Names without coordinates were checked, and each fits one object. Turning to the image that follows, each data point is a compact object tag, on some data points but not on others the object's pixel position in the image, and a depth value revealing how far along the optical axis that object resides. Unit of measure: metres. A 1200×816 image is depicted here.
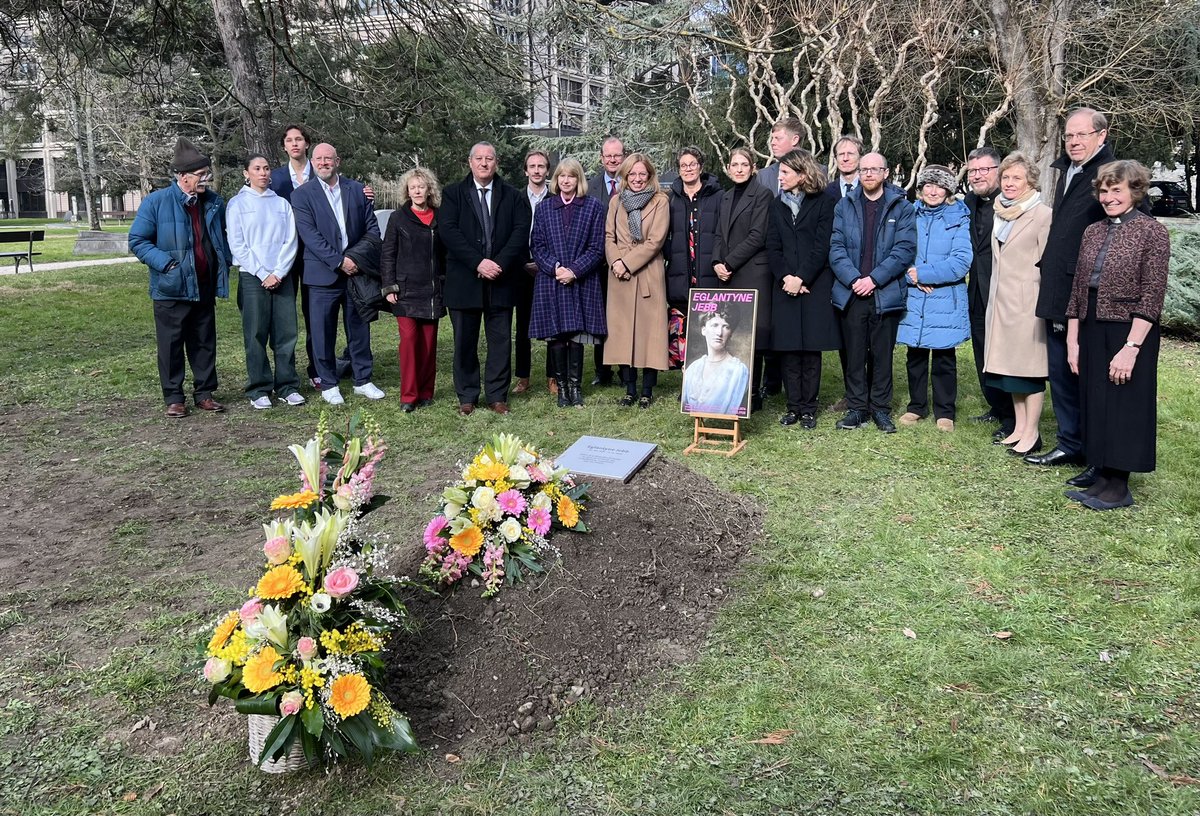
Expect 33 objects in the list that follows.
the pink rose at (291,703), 2.83
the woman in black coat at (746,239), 7.30
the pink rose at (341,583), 2.89
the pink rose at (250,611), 2.92
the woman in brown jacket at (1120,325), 5.11
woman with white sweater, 7.86
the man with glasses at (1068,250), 5.72
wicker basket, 3.03
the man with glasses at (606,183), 8.31
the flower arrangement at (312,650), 2.85
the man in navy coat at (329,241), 8.11
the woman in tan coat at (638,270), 7.68
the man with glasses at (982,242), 6.92
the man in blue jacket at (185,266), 7.50
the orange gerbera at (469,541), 3.82
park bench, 18.09
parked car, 31.75
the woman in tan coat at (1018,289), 6.35
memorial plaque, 4.74
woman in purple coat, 7.87
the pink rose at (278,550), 2.99
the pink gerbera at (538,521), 3.98
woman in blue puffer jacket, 6.98
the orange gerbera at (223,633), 2.94
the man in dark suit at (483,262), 7.77
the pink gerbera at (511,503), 3.92
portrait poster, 6.88
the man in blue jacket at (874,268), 7.00
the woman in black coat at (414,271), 7.90
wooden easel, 6.79
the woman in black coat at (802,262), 7.20
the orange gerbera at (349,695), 2.84
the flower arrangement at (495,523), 3.83
